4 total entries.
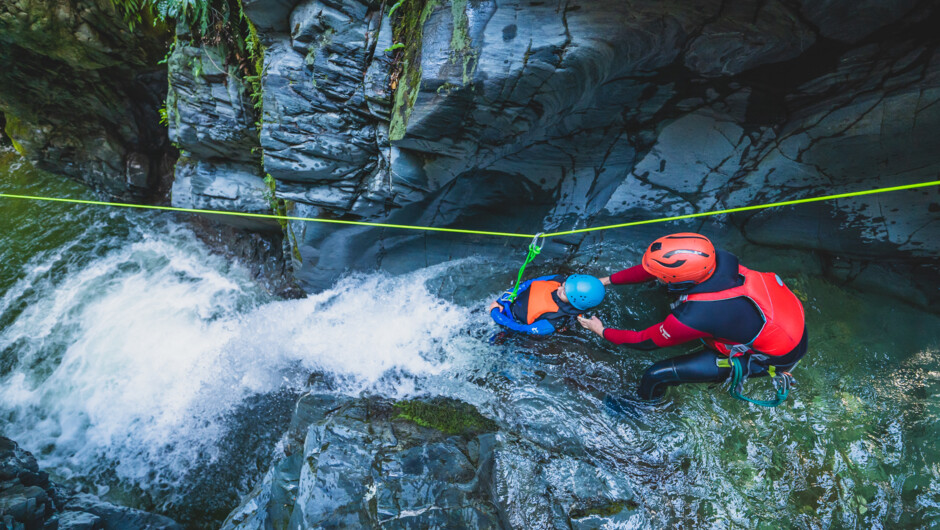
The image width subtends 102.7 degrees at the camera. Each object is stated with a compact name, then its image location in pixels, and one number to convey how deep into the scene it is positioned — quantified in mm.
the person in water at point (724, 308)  2680
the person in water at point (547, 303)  3051
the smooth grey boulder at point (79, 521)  3283
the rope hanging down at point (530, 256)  3463
